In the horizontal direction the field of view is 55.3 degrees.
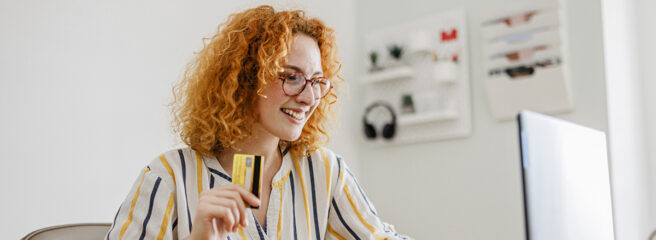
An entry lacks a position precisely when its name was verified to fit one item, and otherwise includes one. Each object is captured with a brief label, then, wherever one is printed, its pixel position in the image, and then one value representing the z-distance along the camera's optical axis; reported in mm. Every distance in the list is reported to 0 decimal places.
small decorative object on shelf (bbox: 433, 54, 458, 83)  2730
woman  1275
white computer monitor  725
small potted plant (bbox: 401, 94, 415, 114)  2889
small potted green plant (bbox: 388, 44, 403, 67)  2943
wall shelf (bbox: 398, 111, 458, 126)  2734
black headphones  2951
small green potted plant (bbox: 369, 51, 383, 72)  3020
